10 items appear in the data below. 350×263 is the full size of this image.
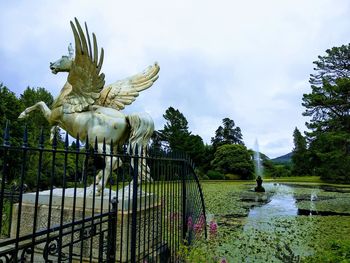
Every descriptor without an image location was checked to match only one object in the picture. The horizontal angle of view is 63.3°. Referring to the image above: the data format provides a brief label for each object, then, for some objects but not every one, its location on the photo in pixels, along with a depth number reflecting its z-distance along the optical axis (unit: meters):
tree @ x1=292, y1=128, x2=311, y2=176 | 36.27
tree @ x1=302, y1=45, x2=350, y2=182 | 22.95
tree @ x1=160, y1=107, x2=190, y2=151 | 33.38
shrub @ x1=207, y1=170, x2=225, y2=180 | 31.86
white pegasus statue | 3.63
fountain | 17.90
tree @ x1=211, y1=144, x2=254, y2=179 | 33.91
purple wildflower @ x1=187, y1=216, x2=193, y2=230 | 3.99
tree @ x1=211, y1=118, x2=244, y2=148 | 43.26
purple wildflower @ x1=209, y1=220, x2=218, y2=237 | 3.76
